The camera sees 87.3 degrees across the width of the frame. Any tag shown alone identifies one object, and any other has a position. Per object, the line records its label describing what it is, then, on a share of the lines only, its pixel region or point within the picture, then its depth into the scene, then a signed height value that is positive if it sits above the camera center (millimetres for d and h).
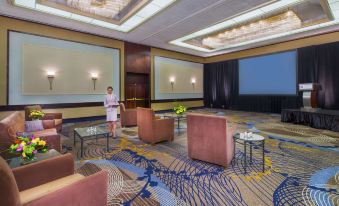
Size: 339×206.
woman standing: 5160 -105
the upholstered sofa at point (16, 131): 2355 -442
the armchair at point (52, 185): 1041 -655
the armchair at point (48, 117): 5195 -359
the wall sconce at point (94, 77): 7829 +1216
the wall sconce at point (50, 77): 6688 +1045
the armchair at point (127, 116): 6601 -434
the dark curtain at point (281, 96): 7796 +1169
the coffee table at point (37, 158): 1969 -650
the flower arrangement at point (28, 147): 1893 -459
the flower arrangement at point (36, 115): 4323 -250
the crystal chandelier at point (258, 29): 6672 +3248
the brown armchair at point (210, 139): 2988 -618
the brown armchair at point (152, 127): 4477 -605
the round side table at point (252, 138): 2982 -594
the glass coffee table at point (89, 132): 3749 -620
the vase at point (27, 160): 1984 -631
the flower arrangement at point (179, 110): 5819 -190
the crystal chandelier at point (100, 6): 5355 +3104
